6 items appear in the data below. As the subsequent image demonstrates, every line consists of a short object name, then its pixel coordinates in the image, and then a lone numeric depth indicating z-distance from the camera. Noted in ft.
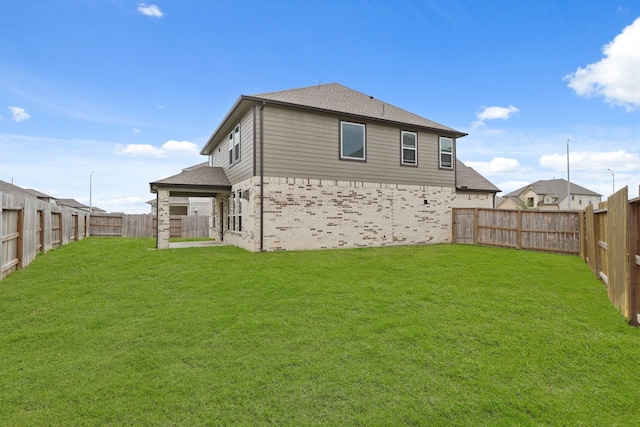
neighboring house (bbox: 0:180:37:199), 91.12
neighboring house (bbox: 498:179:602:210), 156.35
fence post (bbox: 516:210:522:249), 44.68
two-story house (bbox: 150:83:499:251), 38.86
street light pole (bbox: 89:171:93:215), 137.80
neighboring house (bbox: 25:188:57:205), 117.91
